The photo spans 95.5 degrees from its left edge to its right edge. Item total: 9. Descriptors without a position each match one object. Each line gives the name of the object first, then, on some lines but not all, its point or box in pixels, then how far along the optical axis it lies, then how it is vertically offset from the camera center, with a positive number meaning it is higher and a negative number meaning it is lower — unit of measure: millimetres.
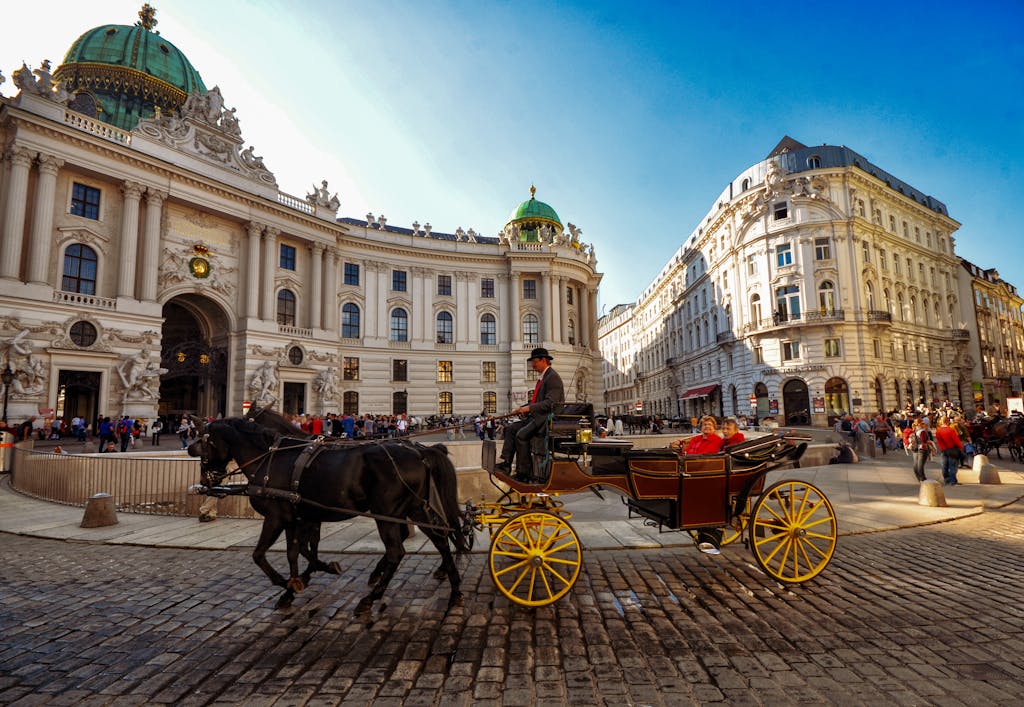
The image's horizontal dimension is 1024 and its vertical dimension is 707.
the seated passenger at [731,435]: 6879 -477
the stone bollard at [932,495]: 8883 -1829
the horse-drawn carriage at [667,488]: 5129 -949
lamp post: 18547 +1385
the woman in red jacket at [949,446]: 11141 -1108
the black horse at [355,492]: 4621 -845
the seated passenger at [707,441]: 6438 -540
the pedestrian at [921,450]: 11164 -1217
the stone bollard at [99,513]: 7742 -1690
